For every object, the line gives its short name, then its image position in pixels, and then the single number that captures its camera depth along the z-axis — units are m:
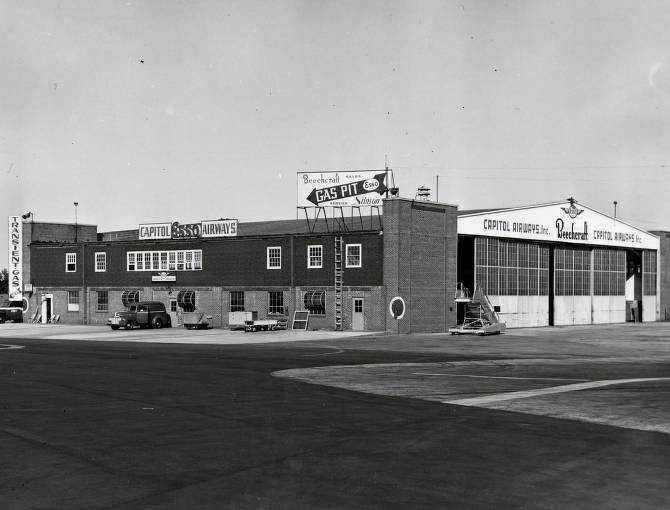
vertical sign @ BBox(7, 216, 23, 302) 74.94
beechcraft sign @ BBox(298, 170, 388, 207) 56.78
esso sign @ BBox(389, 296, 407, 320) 53.38
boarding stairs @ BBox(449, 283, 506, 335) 52.91
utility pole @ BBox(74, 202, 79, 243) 80.50
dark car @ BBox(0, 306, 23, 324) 74.12
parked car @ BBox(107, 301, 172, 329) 60.22
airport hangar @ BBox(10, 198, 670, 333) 54.91
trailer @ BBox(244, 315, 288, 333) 56.03
